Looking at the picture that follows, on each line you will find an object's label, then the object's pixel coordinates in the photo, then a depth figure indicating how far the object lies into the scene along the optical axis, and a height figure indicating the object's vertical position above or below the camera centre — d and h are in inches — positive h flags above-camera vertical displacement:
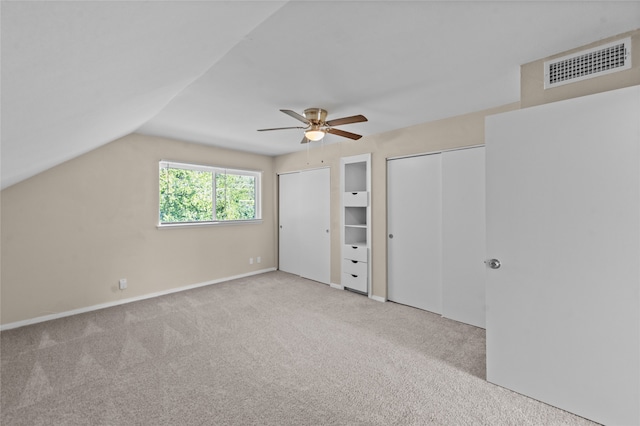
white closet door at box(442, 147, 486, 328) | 119.7 -11.6
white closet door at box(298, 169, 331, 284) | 187.4 -10.4
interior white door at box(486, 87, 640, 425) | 63.6 -11.4
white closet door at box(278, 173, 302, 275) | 208.1 -9.4
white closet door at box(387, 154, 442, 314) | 135.6 -11.4
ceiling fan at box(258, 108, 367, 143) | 111.7 +34.1
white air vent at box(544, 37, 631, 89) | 68.8 +37.6
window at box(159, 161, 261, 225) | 168.4 +11.4
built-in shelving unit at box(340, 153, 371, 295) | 160.2 -7.1
